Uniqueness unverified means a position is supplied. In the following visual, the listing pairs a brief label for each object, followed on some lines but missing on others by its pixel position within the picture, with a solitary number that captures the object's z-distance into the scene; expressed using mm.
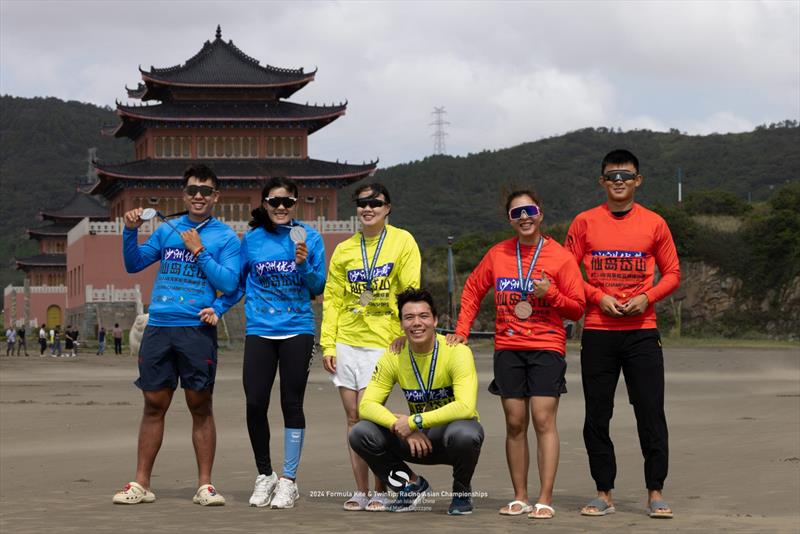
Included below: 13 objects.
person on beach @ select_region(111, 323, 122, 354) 40469
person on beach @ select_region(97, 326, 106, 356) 39094
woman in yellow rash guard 7297
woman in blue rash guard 7383
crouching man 6852
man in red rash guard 7070
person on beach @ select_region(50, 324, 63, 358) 39562
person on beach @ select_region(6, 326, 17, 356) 41797
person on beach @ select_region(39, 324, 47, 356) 43625
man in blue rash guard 7418
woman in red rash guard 6934
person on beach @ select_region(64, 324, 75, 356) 40600
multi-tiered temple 52938
